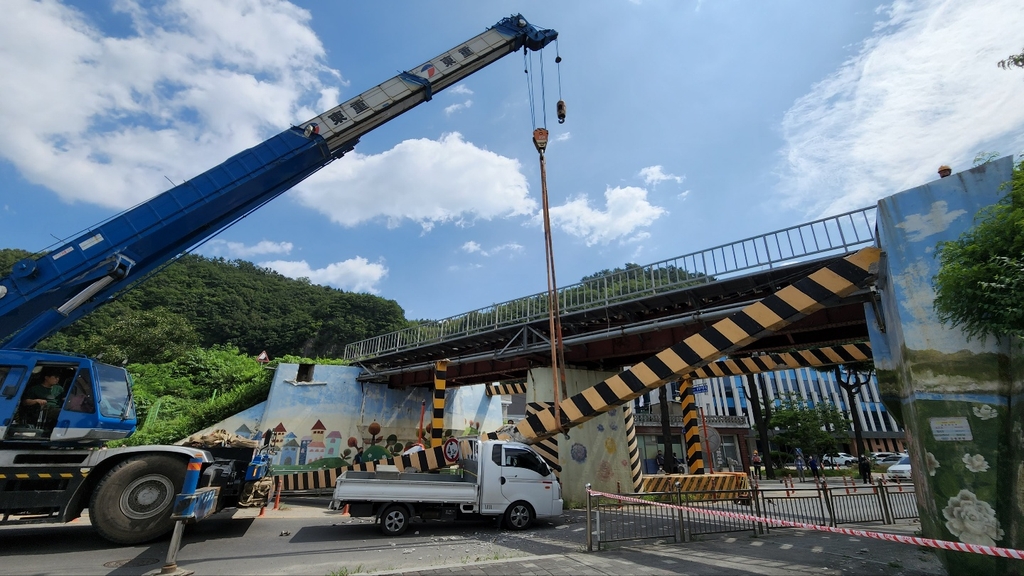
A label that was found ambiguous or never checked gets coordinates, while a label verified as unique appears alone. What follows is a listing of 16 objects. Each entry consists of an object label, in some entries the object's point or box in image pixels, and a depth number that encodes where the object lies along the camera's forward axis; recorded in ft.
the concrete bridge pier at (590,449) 52.85
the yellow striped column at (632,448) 56.43
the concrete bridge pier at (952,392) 18.80
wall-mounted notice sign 19.94
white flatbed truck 31.78
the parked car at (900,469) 73.92
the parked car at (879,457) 138.02
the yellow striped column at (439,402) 55.62
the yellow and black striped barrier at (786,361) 46.06
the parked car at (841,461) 144.75
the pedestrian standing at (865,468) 79.56
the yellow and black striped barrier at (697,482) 51.70
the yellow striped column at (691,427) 59.62
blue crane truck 25.52
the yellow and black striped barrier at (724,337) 28.53
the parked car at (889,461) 130.80
